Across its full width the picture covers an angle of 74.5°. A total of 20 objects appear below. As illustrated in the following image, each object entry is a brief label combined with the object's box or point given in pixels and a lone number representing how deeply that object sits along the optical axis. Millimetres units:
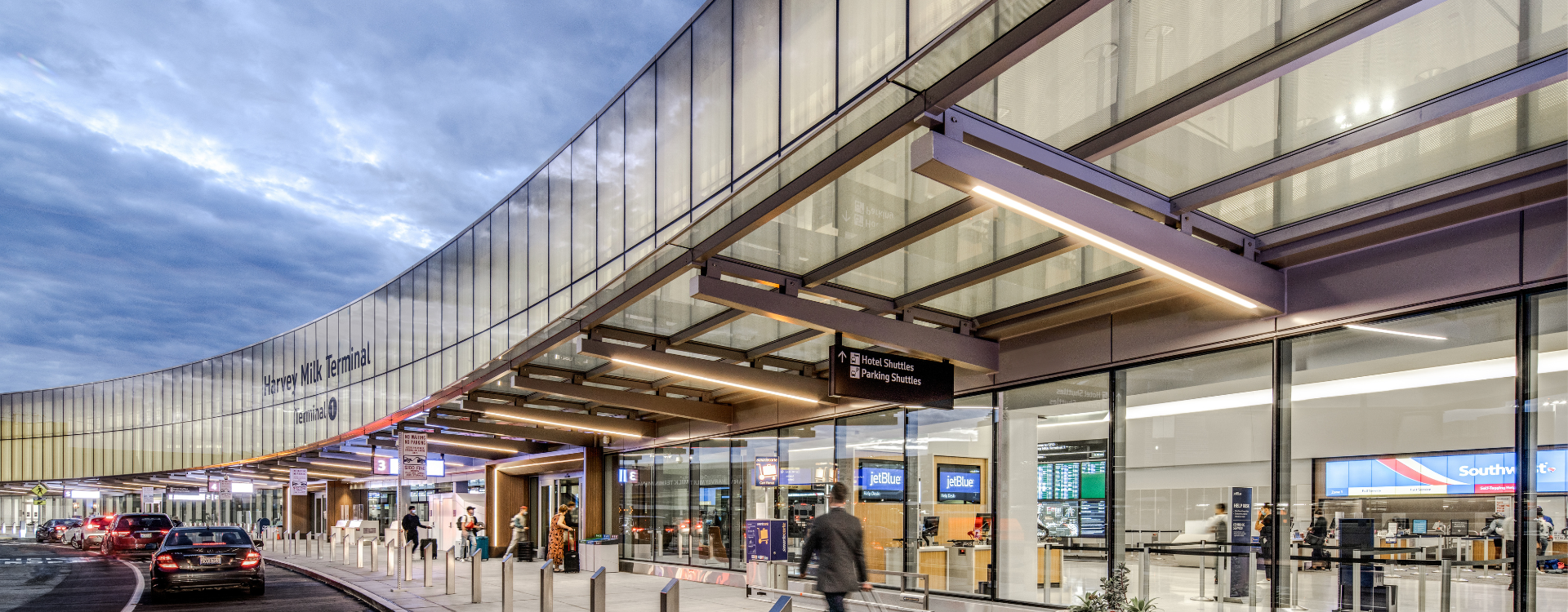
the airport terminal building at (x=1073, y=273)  6586
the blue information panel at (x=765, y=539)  16375
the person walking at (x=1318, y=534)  11133
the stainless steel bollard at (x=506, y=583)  13320
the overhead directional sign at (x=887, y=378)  11055
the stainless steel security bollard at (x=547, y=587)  11742
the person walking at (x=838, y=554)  8773
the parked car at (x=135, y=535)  33438
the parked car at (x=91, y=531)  41906
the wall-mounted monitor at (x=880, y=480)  16375
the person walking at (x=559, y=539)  23484
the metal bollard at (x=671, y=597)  6672
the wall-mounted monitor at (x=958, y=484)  14867
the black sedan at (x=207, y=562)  17484
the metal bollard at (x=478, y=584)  15672
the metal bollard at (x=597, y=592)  8383
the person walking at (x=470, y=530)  29266
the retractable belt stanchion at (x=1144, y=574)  12406
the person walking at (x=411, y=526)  27875
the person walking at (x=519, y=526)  26438
